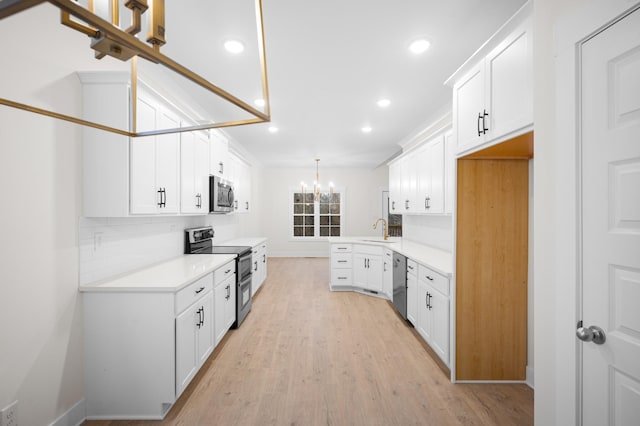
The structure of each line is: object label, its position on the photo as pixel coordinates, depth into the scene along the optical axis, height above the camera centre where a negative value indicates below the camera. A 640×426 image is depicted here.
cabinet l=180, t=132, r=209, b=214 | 2.81 +0.43
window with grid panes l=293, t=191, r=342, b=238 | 8.54 -0.07
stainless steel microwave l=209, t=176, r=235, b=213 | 3.46 +0.22
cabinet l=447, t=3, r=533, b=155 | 1.58 +0.80
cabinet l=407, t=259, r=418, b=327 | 3.15 -0.89
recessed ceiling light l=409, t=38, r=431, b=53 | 2.29 +1.37
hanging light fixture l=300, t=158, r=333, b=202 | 6.76 +0.58
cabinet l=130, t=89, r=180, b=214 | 2.09 +0.40
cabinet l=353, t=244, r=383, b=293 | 4.58 -0.90
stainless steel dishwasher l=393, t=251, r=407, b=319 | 3.48 -0.91
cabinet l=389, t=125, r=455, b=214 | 3.21 +0.46
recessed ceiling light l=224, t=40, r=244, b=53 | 2.30 +1.37
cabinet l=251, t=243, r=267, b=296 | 4.41 -0.91
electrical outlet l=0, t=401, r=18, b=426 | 1.45 -1.05
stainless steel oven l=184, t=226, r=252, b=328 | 3.35 -0.51
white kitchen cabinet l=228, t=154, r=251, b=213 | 4.60 +0.55
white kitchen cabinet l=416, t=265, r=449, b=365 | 2.45 -0.92
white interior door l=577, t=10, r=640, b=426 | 1.01 -0.03
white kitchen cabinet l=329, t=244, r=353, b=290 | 4.95 -0.93
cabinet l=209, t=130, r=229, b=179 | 3.55 +0.77
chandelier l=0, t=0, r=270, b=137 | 0.45 +0.34
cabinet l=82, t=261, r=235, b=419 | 1.90 -0.94
